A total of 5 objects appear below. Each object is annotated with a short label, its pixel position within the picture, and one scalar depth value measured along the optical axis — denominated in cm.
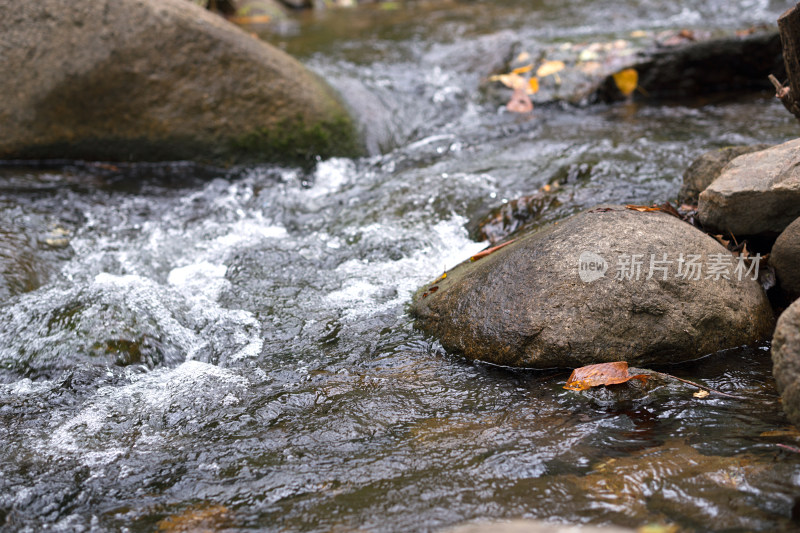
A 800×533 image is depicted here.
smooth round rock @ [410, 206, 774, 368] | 280
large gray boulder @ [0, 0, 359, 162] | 538
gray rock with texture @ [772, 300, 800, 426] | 195
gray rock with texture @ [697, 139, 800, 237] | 302
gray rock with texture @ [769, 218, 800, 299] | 296
